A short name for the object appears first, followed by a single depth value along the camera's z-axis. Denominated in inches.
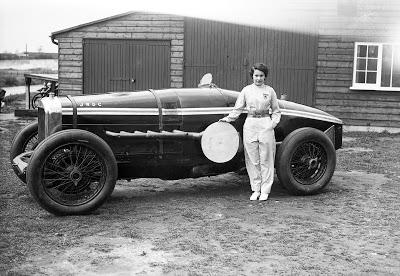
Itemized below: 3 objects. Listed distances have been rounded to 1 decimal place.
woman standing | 270.8
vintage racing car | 236.5
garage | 628.4
